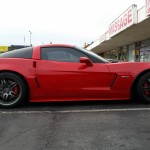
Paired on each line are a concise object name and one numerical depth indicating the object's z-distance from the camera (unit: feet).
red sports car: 10.32
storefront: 29.02
